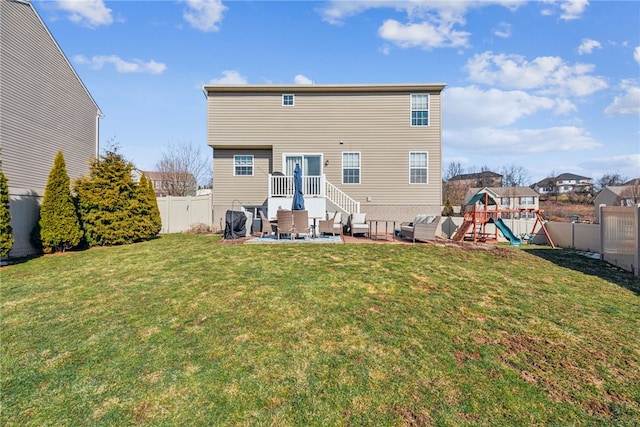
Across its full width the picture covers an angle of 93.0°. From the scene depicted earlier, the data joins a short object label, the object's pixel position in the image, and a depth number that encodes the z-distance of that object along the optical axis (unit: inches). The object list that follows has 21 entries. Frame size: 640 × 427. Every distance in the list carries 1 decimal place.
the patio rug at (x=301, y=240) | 388.5
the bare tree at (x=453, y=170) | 2529.5
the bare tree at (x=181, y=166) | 1042.7
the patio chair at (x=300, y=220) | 396.5
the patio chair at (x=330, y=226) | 423.2
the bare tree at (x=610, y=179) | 2105.1
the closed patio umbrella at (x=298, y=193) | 438.9
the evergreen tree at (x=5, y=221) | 306.5
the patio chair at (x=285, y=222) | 394.3
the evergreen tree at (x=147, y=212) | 451.8
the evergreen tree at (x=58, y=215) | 361.1
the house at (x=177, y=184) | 994.1
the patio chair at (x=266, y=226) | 431.2
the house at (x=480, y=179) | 2461.6
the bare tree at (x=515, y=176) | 2368.4
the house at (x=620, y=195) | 1291.8
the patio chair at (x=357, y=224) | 445.1
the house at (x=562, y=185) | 2269.9
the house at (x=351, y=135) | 577.6
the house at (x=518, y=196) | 1929.1
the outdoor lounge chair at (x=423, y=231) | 399.9
